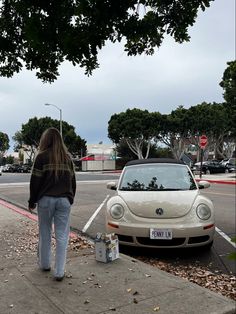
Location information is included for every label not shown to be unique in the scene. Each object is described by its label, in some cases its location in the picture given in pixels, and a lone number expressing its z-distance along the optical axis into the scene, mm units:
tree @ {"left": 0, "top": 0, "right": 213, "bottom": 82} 2601
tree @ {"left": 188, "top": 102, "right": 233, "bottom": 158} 33335
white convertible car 3923
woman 3048
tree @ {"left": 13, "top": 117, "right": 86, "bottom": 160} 44474
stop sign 17622
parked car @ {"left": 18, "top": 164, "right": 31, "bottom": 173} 39849
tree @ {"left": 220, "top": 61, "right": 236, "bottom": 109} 18280
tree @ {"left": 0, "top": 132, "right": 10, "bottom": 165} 64721
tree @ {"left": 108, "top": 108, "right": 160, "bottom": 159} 35520
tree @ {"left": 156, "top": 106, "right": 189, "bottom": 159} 34438
